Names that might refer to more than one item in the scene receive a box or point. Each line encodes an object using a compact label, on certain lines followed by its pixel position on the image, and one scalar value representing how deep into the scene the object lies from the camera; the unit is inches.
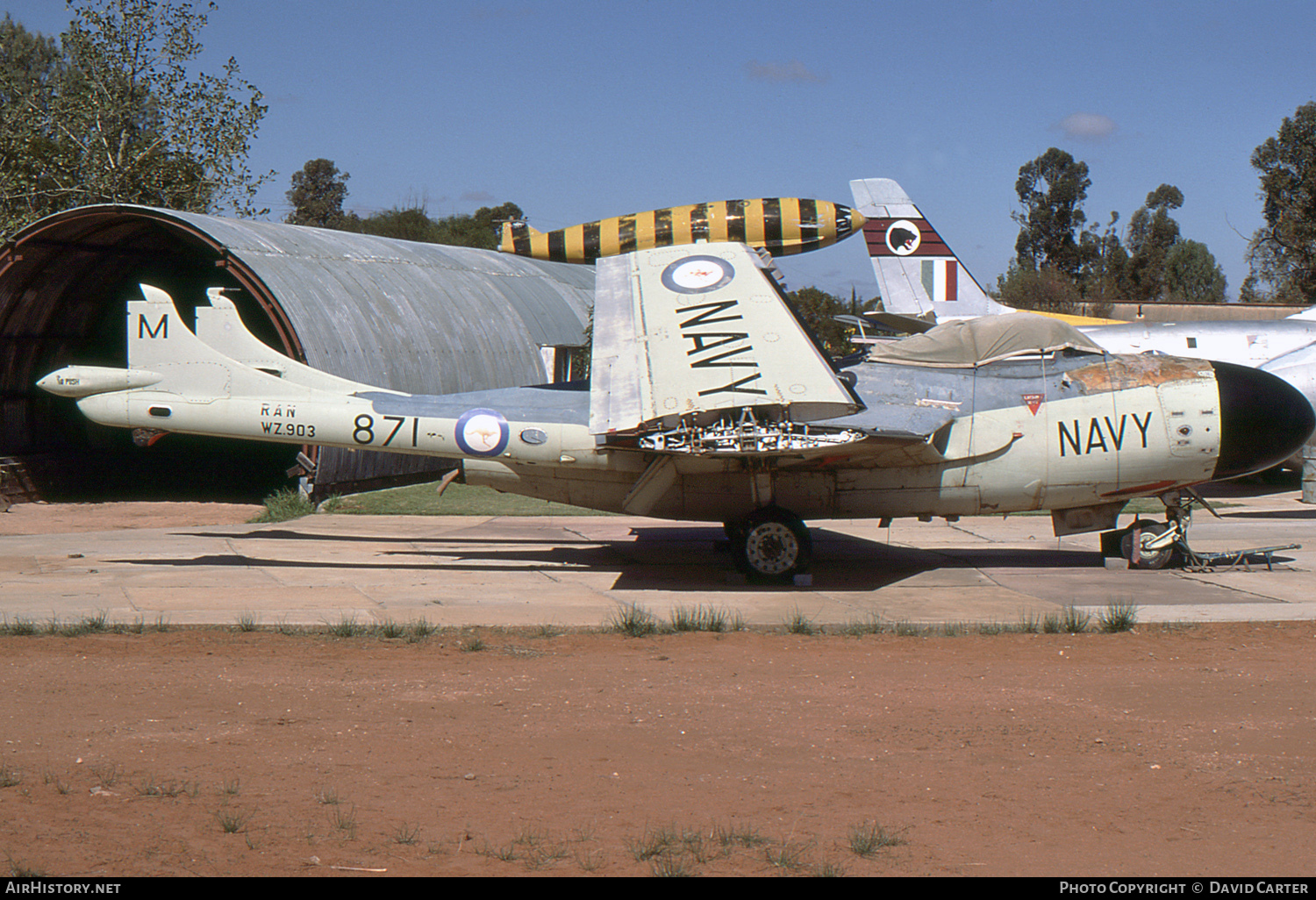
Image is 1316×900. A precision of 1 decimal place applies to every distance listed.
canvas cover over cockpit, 530.6
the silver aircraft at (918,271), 939.3
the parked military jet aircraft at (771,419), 484.1
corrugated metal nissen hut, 811.4
